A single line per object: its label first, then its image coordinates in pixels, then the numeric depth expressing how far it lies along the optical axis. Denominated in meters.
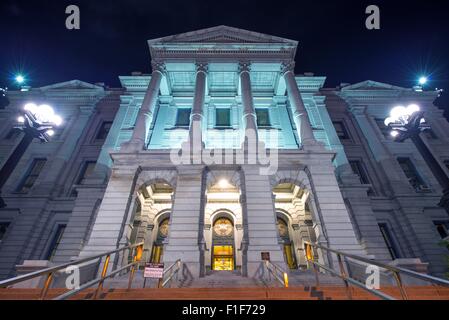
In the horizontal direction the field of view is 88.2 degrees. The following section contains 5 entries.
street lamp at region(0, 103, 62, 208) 7.93
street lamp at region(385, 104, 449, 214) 8.85
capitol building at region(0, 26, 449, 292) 12.07
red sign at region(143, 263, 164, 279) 6.58
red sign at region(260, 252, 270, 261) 10.37
